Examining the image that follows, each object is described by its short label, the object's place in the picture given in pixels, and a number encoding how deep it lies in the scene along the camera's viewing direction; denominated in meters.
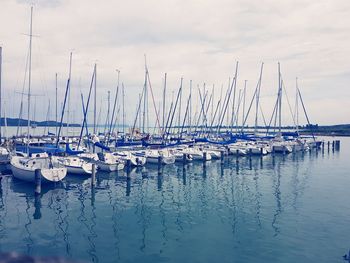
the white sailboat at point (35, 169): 26.73
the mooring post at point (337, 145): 72.41
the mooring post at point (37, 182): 24.34
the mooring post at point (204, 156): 44.48
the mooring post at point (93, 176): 28.02
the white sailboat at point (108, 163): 35.59
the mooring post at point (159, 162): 35.78
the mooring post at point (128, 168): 31.70
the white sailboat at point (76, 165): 32.25
